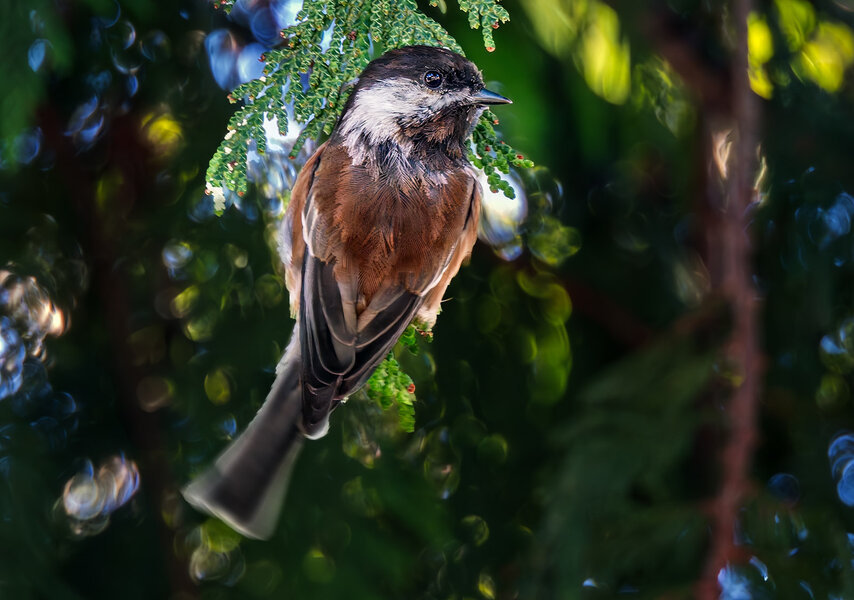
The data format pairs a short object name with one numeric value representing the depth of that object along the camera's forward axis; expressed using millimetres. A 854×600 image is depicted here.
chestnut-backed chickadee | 3364
